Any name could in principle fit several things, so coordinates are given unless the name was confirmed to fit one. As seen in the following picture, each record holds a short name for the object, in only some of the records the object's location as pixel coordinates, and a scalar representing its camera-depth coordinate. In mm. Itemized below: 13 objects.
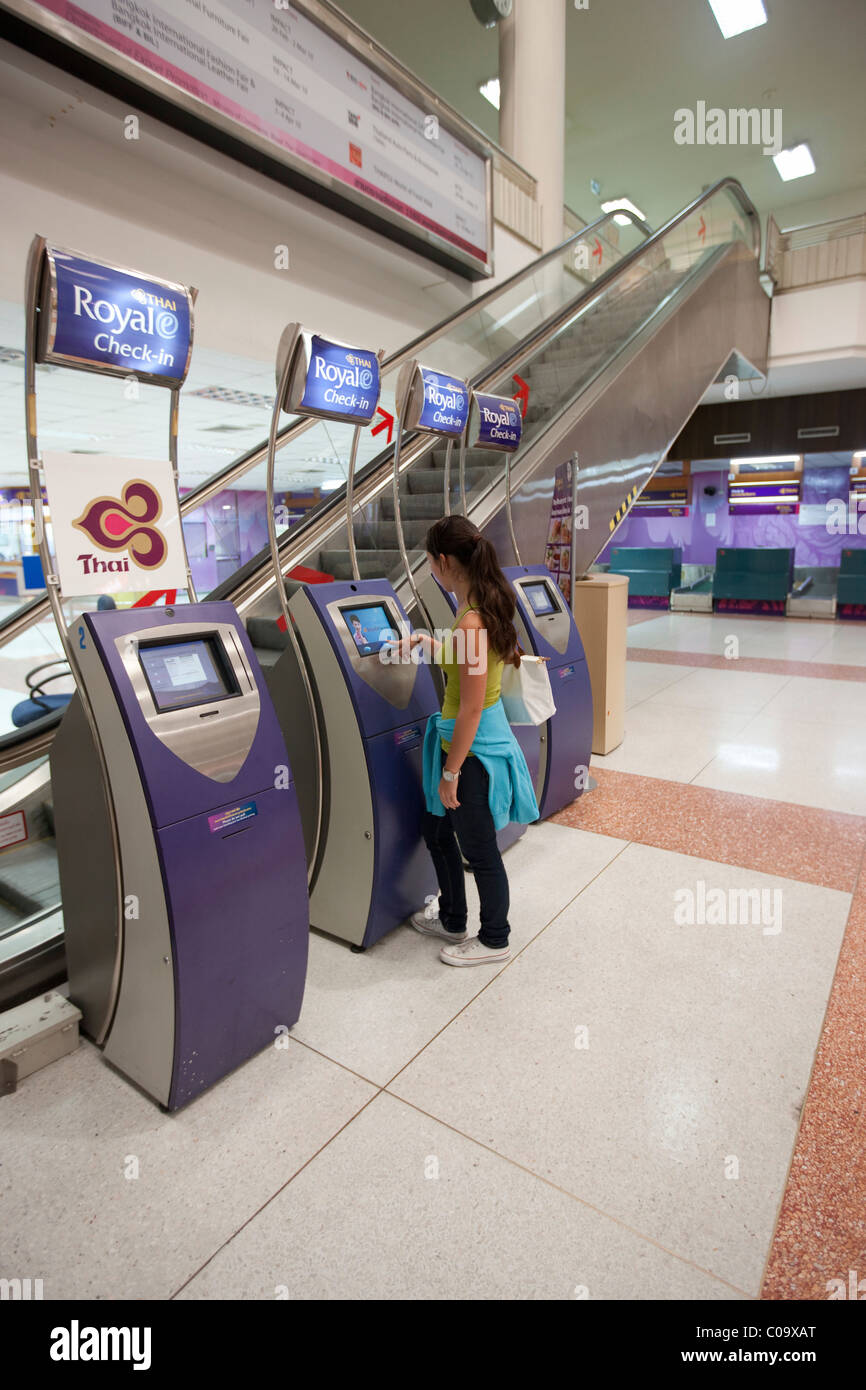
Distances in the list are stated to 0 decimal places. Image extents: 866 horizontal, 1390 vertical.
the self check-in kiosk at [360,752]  2270
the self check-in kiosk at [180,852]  1607
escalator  3531
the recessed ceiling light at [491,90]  9980
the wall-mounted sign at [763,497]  11086
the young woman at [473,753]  2074
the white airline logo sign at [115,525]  1702
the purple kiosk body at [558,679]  3254
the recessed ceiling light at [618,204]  13327
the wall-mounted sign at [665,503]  12297
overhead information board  3359
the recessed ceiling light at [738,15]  8109
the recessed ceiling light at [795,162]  11414
